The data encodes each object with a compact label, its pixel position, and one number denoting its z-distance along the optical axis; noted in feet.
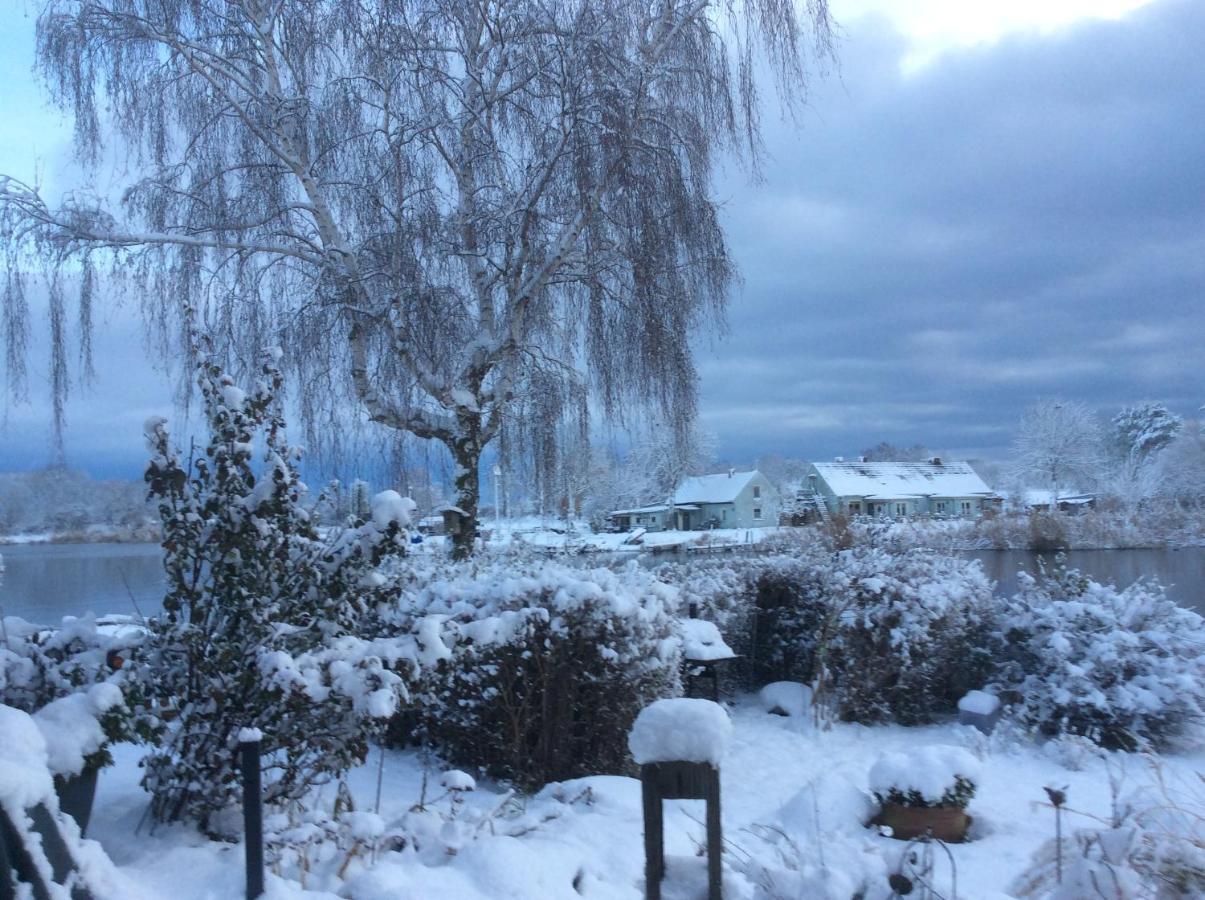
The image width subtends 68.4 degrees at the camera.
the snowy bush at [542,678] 16.96
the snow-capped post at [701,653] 20.61
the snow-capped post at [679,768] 8.52
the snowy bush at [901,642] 25.57
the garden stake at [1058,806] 10.05
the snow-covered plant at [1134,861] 8.39
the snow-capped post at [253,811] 9.75
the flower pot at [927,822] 14.90
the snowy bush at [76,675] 9.59
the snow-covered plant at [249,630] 11.41
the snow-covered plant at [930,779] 14.89
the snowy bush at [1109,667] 22.53
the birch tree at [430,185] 25.13
